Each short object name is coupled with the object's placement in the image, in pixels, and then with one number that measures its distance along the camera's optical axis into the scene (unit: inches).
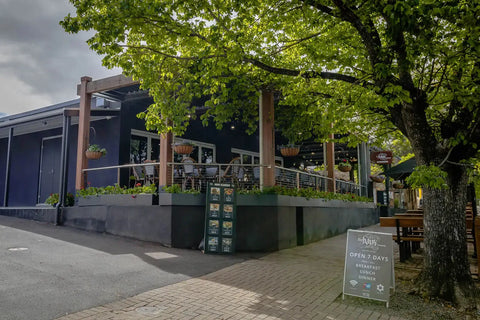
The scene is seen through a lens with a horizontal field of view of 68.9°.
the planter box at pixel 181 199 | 331.3
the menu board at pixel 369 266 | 189.6
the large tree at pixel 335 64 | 197.0
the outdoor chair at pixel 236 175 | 364.9
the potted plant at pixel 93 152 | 409.7
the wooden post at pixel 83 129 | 419.5
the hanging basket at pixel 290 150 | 432.5
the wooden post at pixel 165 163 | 348.8
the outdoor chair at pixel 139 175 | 394.6
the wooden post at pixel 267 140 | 360.8
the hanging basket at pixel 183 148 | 406.3
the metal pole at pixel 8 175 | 478.6
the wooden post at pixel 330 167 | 497.4
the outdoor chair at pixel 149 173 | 384.8
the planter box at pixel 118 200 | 350.3
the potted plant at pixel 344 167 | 620.4
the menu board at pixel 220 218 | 313.6
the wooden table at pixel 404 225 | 268.5
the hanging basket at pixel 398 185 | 837.8
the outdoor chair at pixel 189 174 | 352.5
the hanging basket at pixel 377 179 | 705.6
